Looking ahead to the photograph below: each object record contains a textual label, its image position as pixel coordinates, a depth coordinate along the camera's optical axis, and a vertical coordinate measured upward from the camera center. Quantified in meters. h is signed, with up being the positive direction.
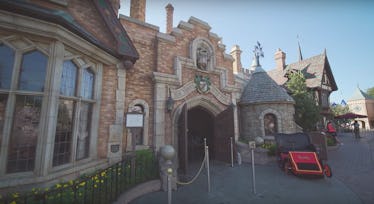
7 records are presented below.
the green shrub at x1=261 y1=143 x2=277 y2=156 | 8.26 -1.34
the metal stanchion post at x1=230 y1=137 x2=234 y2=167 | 7.81 -1.50
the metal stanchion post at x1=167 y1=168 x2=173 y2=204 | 3.56 -1.50
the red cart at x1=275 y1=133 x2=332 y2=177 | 5.80 -1.32
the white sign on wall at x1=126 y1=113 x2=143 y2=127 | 4.89 +0.10
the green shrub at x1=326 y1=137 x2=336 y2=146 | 11.20 -1.36
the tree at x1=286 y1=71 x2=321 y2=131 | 12.45 +1.15
